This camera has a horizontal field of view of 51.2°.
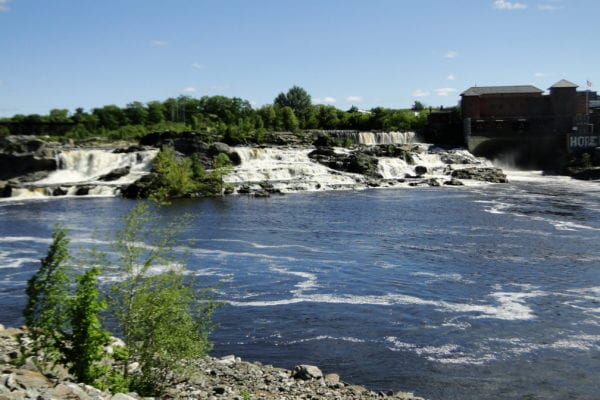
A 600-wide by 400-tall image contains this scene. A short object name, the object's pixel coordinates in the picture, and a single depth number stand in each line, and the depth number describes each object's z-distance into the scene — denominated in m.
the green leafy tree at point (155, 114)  154.75
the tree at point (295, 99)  175.88
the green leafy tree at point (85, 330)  13.42
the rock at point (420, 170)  85.12
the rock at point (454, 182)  77.12
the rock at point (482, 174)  81.12
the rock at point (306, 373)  17.88
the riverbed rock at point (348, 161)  81.38
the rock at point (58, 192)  66.00
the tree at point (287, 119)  135.38
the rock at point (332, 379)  17.70
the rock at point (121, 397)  12.62
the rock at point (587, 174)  82.75
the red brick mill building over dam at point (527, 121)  99.56
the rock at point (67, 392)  11.77
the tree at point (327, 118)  138.12
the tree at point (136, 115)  154.12
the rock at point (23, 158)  75.25
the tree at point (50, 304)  13.73
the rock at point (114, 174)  73.94
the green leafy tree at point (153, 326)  14.82
